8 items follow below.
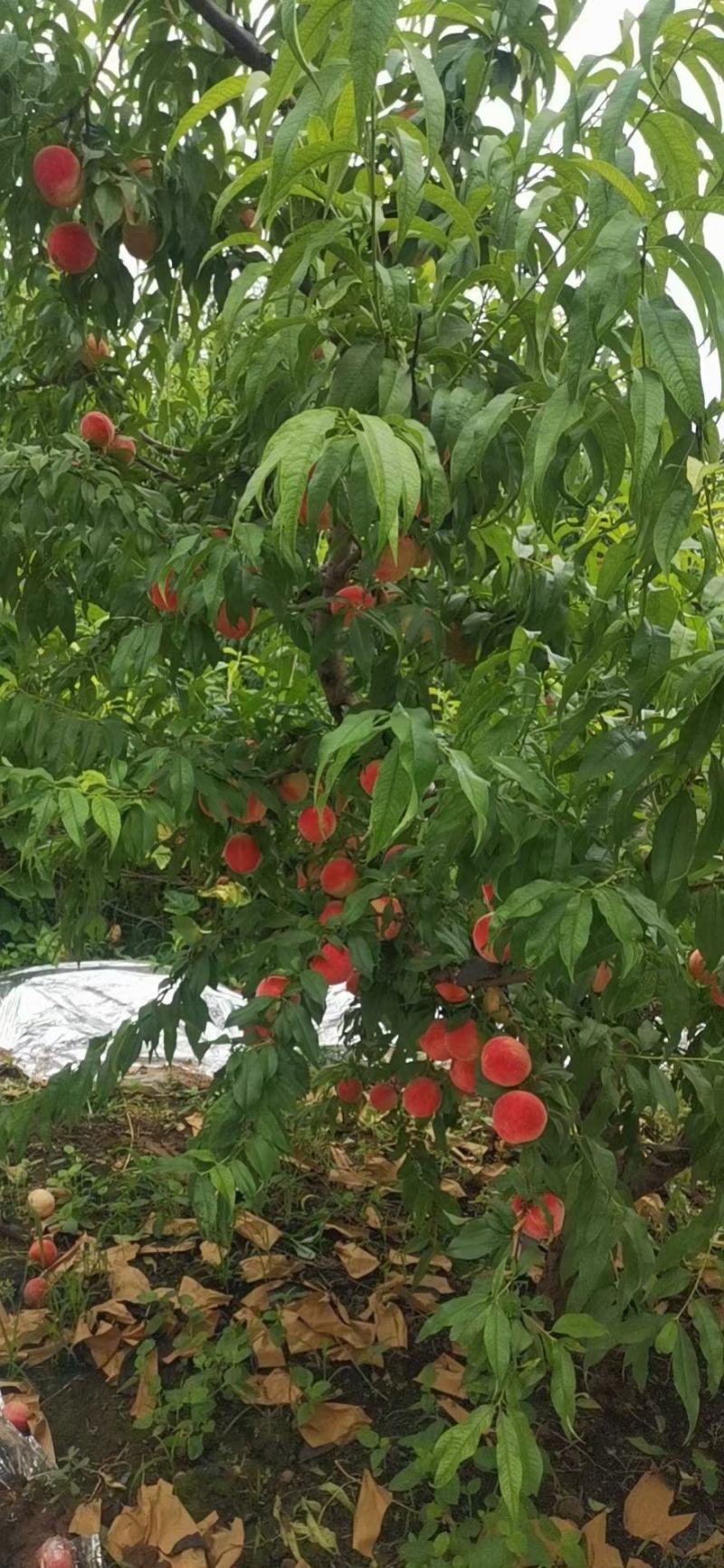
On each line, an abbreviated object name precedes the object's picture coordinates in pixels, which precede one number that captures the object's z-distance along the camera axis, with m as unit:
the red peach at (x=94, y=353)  1.68
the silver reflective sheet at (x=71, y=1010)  3.18
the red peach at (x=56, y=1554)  1.46
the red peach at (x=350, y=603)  1.31
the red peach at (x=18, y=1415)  1.73
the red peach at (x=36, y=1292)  2.07
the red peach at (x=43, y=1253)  2.19
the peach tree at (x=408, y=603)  0.74
